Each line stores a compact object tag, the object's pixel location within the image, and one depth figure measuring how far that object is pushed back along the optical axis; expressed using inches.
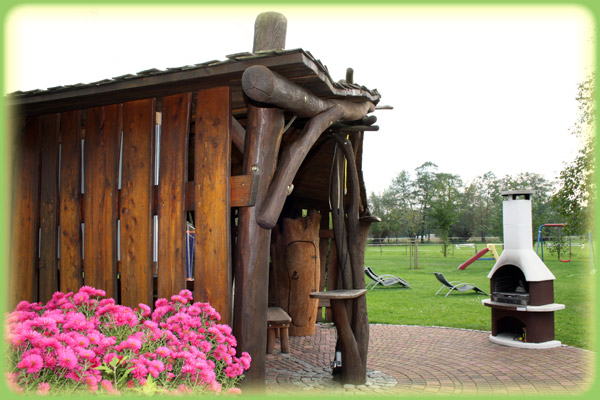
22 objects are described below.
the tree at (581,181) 486.0
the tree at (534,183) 2174.2
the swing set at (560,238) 865.3
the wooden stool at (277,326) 230.7
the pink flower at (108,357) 100.1
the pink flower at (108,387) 92.5
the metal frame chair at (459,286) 493.4
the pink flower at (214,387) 109.3
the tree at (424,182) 2351.1
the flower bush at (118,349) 93.6
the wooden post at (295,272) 312.0
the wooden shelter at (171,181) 154.1
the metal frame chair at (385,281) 560.3
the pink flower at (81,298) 134.1
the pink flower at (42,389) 86.9
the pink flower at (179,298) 143.1
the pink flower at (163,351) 105.3
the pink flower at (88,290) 139.8
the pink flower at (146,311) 138.8
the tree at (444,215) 1029.8
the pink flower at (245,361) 132.4
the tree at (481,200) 2087.8
